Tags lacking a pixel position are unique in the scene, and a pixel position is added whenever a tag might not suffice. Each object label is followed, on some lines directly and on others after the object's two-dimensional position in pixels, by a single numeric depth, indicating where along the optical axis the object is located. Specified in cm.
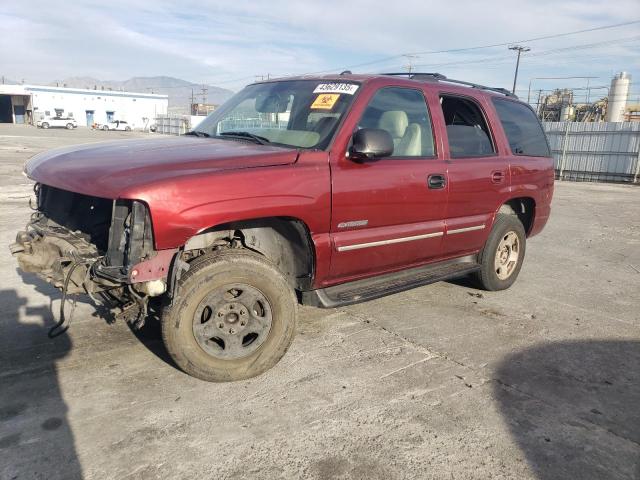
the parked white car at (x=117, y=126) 6397
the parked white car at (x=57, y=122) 6066
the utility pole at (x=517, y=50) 5338
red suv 287
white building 6625
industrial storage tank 3409
